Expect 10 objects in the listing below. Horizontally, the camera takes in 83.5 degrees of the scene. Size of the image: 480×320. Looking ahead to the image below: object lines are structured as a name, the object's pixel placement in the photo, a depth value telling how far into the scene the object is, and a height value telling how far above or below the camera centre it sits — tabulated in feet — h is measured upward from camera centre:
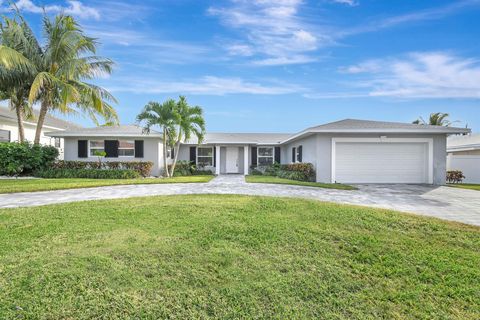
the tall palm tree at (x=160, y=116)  50.98 +7.68
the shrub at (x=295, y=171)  47.50 -3.01
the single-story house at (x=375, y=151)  43.65 +0.87
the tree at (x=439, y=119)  86.79 +12.08
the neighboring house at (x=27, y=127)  59.00 +7.07
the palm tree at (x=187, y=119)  52.49 +7.34
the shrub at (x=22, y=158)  48.47 -0.40
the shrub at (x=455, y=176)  53.67 -3.95
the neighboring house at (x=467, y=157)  56.59 -0.17
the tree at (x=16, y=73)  49.32 +15.27
